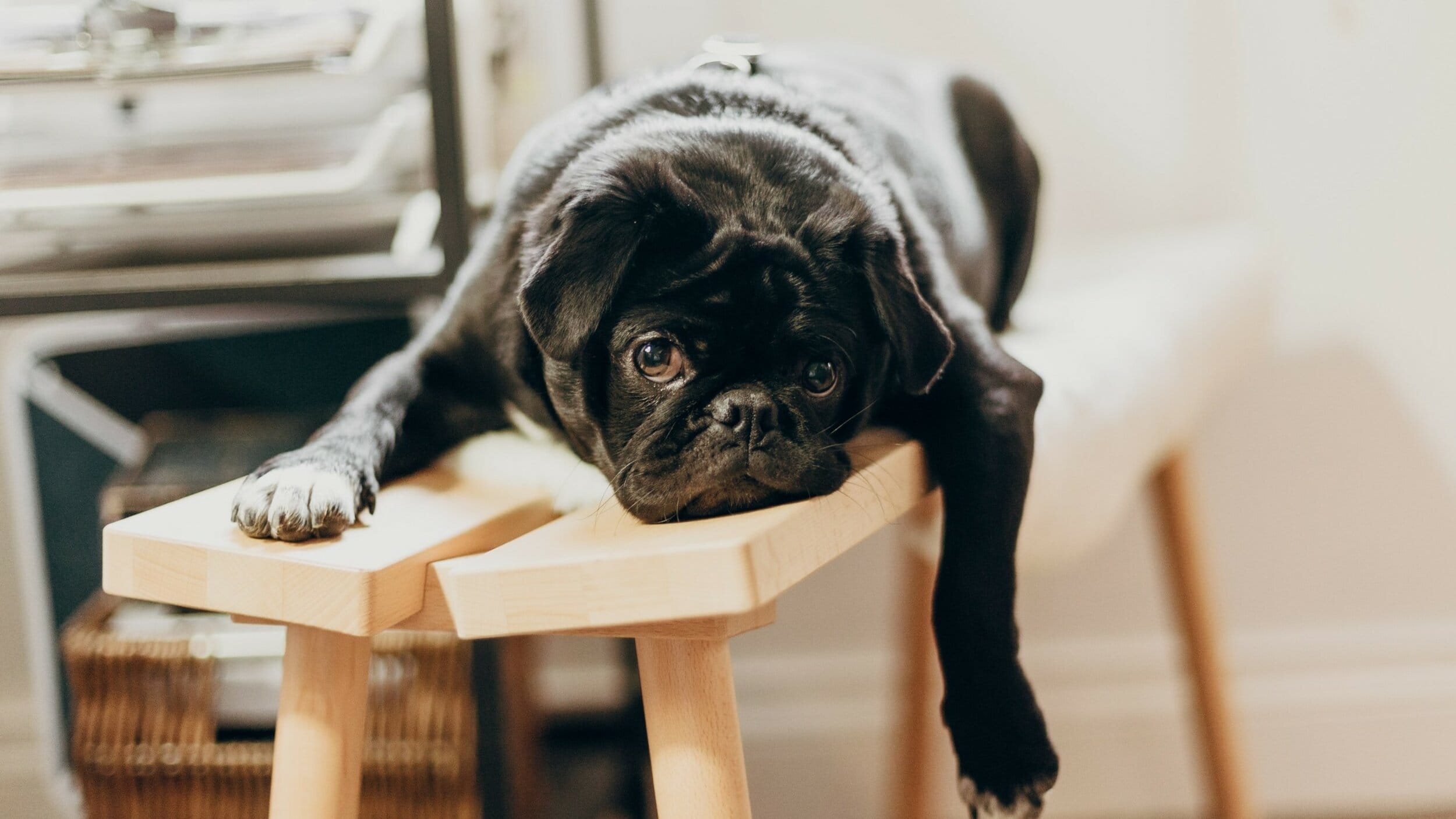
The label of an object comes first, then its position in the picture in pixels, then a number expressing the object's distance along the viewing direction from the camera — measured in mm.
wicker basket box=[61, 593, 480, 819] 1184
